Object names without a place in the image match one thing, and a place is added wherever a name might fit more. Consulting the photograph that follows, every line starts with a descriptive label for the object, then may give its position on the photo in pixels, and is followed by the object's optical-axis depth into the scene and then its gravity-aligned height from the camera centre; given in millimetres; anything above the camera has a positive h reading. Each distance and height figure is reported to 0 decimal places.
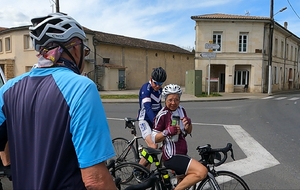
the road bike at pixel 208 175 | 3038 -1132
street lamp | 25633 +3674
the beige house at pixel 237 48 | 27812 +2927
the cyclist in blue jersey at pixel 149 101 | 3992 -368
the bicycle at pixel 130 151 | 4492 -1235
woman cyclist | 2951 -758
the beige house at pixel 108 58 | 28828 +2226
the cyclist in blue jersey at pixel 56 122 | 1321 -228
